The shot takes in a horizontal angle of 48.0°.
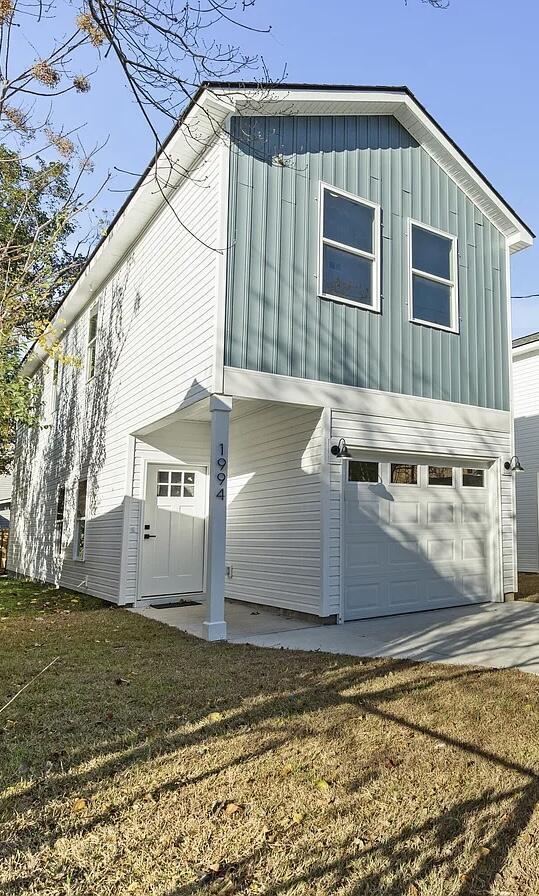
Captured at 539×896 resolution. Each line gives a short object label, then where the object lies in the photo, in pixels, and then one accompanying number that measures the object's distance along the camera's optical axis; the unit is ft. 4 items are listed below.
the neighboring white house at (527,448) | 46.57
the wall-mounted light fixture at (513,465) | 30.87
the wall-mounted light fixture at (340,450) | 24.50
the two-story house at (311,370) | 23.41
